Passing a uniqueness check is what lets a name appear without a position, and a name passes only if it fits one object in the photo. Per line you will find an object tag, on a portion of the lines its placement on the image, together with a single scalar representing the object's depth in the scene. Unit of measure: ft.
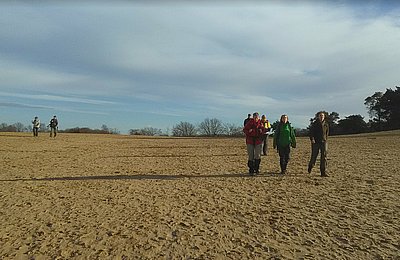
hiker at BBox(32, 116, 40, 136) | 86.15
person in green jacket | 31.12
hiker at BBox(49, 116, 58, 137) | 90.48
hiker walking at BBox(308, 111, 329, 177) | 29.58
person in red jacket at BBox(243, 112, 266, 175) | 29.96
